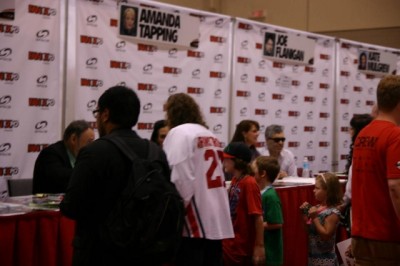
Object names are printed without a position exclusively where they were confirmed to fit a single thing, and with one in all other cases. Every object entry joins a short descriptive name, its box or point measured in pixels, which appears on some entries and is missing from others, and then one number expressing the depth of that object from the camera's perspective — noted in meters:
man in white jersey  3.39
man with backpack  2.64
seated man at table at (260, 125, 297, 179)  6.93
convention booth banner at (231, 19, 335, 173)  8.18
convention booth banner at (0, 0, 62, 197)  5.79
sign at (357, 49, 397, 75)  9.99
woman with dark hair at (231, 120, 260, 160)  6.40
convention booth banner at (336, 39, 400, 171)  9.74
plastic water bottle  8.21
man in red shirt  3.05
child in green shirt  4.47
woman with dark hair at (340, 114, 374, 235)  4.70
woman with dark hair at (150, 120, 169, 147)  5.70
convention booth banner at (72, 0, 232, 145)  6.40
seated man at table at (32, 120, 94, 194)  5.05
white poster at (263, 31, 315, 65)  8.43
